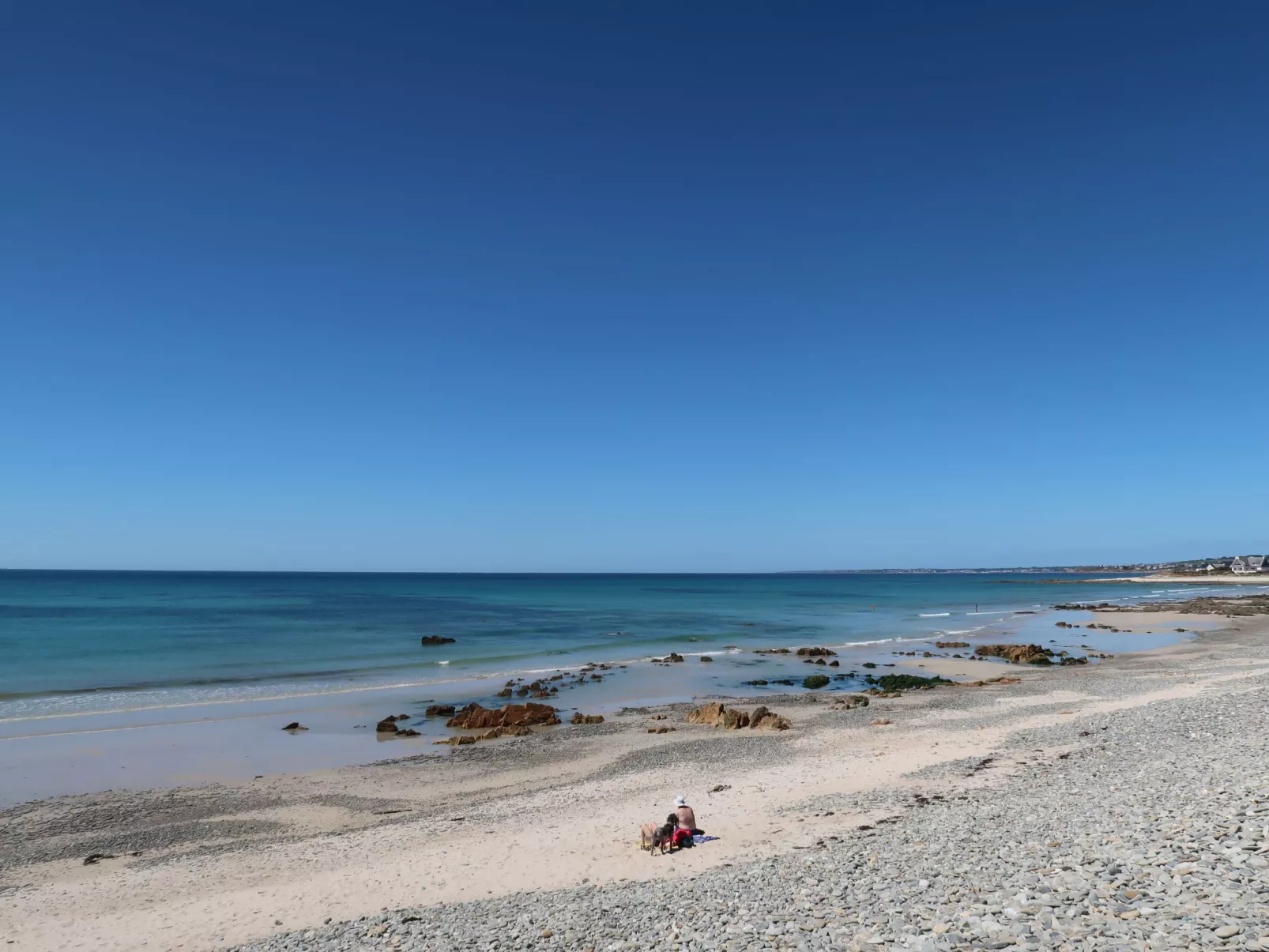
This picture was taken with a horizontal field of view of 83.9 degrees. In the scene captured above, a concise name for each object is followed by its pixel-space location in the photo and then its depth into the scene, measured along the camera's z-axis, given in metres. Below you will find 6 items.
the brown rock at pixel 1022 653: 41.88
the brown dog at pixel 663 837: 12.66
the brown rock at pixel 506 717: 25.59
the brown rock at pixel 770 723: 24.14
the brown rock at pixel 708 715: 25.39
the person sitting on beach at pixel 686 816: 13.20
